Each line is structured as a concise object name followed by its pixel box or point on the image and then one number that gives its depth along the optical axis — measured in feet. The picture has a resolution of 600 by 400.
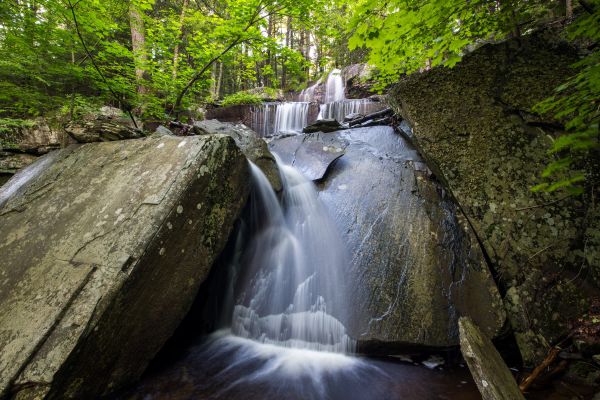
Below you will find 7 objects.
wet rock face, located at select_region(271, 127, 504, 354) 11.16
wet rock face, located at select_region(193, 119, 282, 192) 17.56
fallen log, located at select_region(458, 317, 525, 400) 7.12
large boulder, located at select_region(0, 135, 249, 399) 7.23
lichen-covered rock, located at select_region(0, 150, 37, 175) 20.45
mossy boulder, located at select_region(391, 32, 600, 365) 10.27
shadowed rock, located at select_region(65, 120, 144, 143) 14.56
